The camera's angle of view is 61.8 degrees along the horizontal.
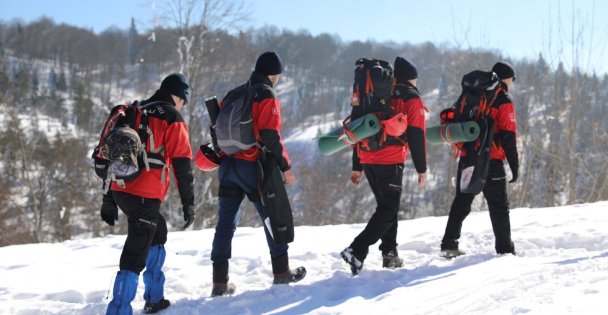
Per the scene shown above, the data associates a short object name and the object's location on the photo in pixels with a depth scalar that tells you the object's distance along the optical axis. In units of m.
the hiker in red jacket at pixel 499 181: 4.89
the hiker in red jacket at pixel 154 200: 3.62
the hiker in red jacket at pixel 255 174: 4.10
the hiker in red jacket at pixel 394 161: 4.58
